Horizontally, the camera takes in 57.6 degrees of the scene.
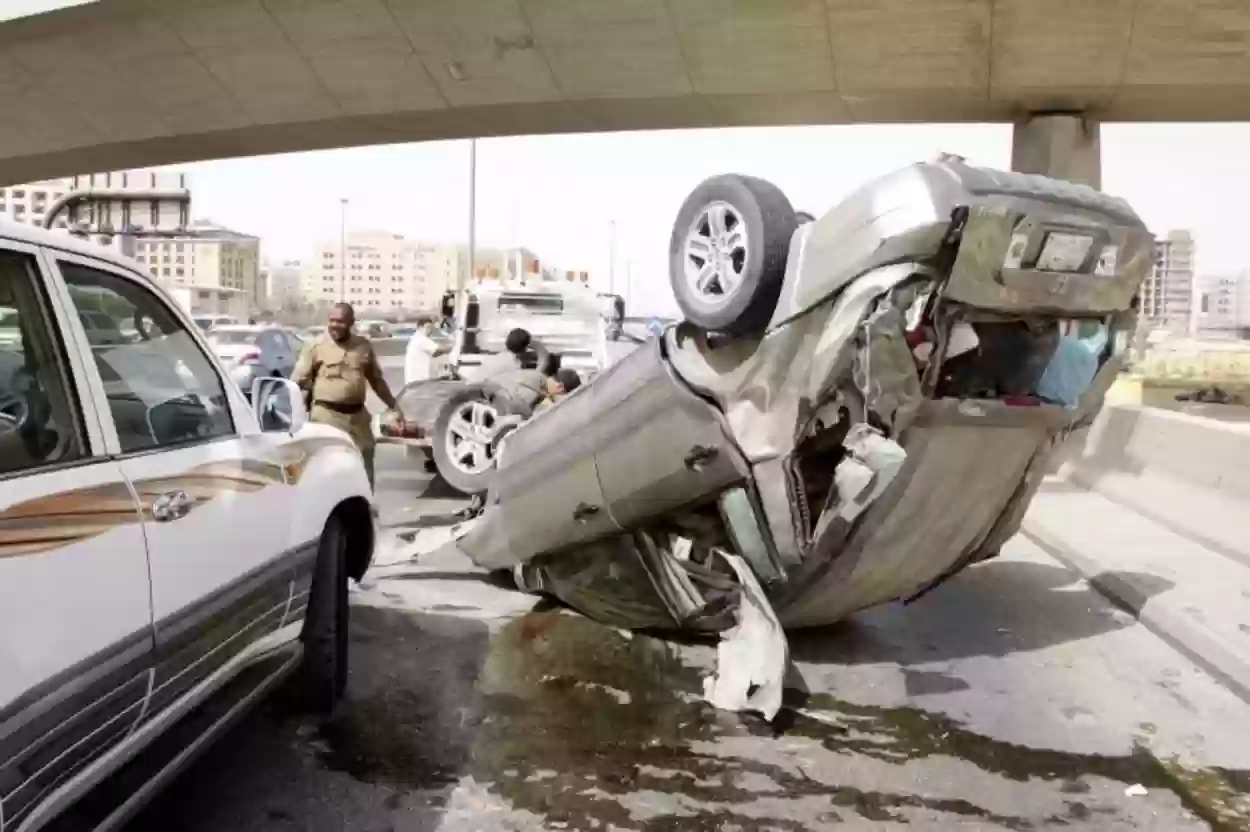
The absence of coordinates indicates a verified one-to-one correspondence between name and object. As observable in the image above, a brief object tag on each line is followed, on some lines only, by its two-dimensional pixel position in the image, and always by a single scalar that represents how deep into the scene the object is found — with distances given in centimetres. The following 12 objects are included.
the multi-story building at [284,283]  10381
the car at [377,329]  5594
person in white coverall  1547
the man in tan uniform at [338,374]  810
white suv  233
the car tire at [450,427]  928
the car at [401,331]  6458
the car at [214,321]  2837
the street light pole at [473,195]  4500
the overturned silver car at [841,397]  440
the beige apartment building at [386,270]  13700
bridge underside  2088
